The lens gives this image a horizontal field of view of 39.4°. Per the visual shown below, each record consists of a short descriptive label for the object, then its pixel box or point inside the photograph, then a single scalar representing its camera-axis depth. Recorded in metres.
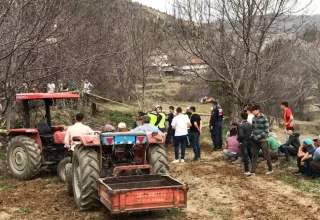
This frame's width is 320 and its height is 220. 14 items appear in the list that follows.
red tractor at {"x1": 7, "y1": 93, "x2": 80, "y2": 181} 9.71
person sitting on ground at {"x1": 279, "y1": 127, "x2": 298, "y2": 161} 11.20
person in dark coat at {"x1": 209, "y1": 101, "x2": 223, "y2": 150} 14.30
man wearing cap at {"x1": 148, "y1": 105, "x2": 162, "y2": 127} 15.13
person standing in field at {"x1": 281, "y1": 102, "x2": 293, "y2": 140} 11.95
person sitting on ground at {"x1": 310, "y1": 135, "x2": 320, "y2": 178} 9.67
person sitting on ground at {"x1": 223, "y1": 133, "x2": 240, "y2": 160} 12.29
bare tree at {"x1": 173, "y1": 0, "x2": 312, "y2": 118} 14.04
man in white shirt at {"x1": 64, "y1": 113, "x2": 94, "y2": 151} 8.72
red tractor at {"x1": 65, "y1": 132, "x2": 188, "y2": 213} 6.54
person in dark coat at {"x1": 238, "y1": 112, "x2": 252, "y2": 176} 10.51
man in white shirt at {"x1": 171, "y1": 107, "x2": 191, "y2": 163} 12.51
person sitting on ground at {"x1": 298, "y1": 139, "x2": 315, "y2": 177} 9.93
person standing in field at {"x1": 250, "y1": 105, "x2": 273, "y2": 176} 10.27
